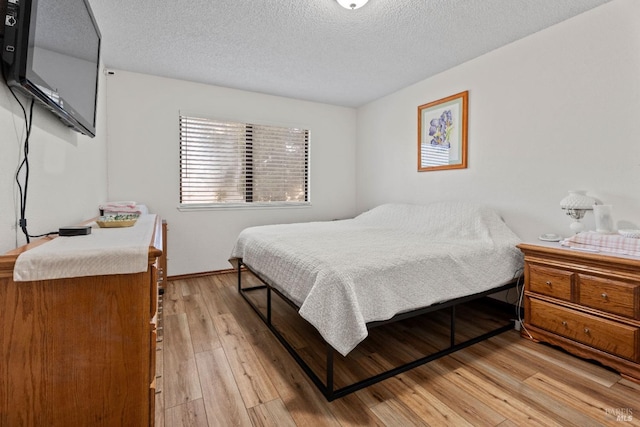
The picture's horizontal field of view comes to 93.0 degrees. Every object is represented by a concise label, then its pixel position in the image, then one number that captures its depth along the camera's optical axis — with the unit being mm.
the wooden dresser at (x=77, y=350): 937
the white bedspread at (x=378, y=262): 1585
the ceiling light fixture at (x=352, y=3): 2035
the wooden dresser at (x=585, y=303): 1748
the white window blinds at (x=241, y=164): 3746
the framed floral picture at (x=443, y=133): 3154
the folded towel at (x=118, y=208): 2648
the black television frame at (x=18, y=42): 1009
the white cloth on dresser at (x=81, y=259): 919
